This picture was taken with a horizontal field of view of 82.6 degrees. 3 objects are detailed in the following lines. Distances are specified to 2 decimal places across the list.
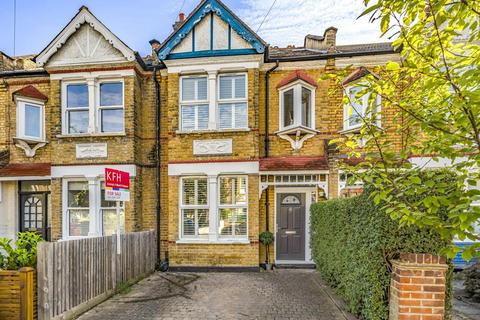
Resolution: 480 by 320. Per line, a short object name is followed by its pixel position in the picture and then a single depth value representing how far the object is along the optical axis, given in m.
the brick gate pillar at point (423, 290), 3.32
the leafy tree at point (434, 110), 2.09
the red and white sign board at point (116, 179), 6.08
